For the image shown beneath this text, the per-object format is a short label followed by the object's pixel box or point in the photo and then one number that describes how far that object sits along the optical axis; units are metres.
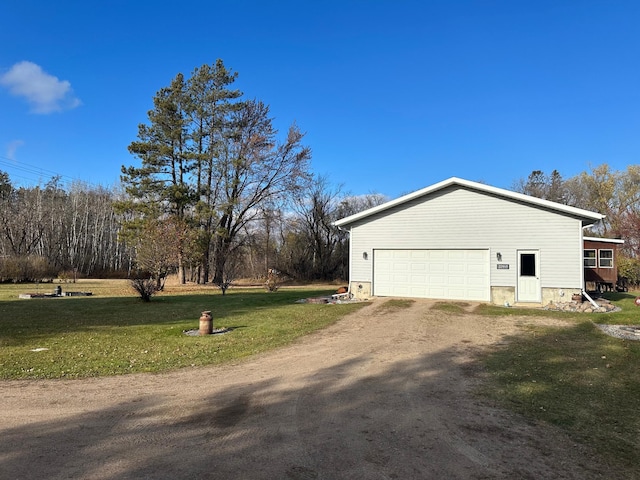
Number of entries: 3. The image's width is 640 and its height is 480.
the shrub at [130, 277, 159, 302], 16.13
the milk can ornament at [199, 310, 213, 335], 9.20
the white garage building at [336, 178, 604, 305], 13.88
